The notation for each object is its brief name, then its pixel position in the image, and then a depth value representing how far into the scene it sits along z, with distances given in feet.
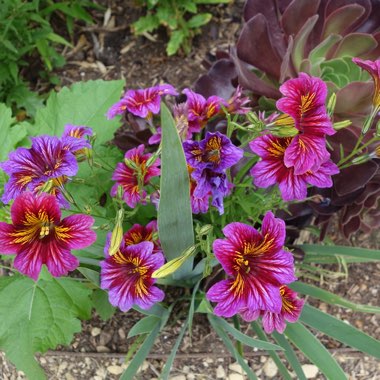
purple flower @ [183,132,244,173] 1.02
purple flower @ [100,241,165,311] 1.11
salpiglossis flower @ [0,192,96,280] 0.98
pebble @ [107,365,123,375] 1.64
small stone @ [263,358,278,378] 1.66
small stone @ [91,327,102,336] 1.68
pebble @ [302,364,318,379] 1.68
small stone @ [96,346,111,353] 1.67
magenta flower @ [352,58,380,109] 1.05
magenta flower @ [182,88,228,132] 1.27
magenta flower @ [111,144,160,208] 1.22
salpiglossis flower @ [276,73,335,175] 1.01
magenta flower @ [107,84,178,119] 1.30
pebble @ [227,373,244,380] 1.65
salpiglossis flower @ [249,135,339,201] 1.07
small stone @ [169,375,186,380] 1.64
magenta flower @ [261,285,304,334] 1.14
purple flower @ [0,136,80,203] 1.07
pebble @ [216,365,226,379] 1.65
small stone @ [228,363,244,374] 1.66
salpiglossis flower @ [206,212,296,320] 0.99
